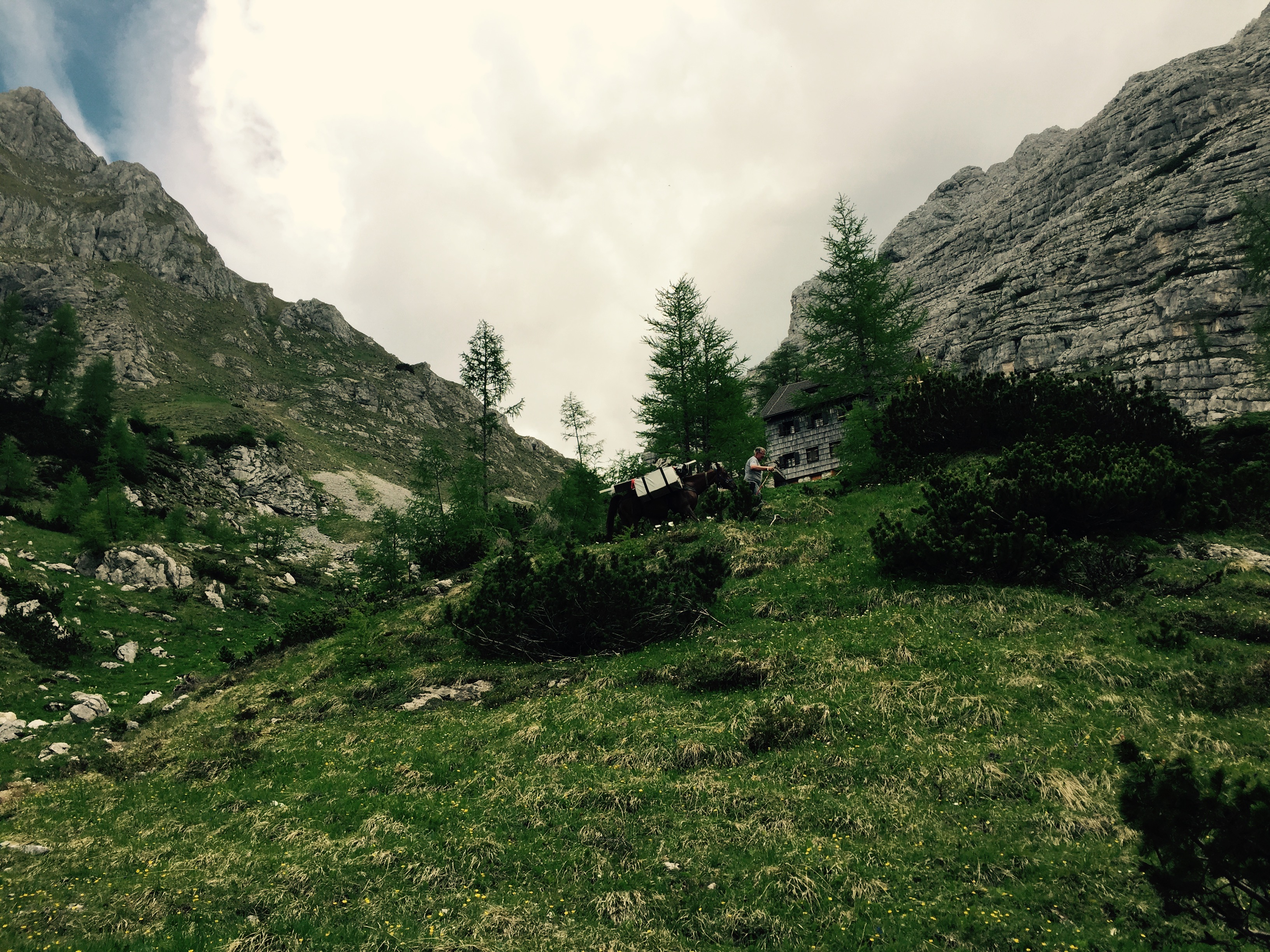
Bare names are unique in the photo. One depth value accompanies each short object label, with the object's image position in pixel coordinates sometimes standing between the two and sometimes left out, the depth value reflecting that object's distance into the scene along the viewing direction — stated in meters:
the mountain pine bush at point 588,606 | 16.28
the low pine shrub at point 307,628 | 22.64
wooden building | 57.88
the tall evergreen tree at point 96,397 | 62.22
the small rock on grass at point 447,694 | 14.89
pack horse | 25.36
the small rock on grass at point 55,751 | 13.36
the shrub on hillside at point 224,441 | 94.62
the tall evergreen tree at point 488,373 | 42.88
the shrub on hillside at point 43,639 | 20.52
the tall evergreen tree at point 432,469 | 48.56
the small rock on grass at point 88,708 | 16.59
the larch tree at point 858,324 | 38.50
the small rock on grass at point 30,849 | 8.48
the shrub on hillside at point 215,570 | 37.00
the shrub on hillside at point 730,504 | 23.16
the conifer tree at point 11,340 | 68.38
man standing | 23.11
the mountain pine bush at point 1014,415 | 19.41
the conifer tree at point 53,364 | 63.91
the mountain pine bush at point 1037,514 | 14.77
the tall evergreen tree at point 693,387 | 38.09
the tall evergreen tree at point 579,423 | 48.53
